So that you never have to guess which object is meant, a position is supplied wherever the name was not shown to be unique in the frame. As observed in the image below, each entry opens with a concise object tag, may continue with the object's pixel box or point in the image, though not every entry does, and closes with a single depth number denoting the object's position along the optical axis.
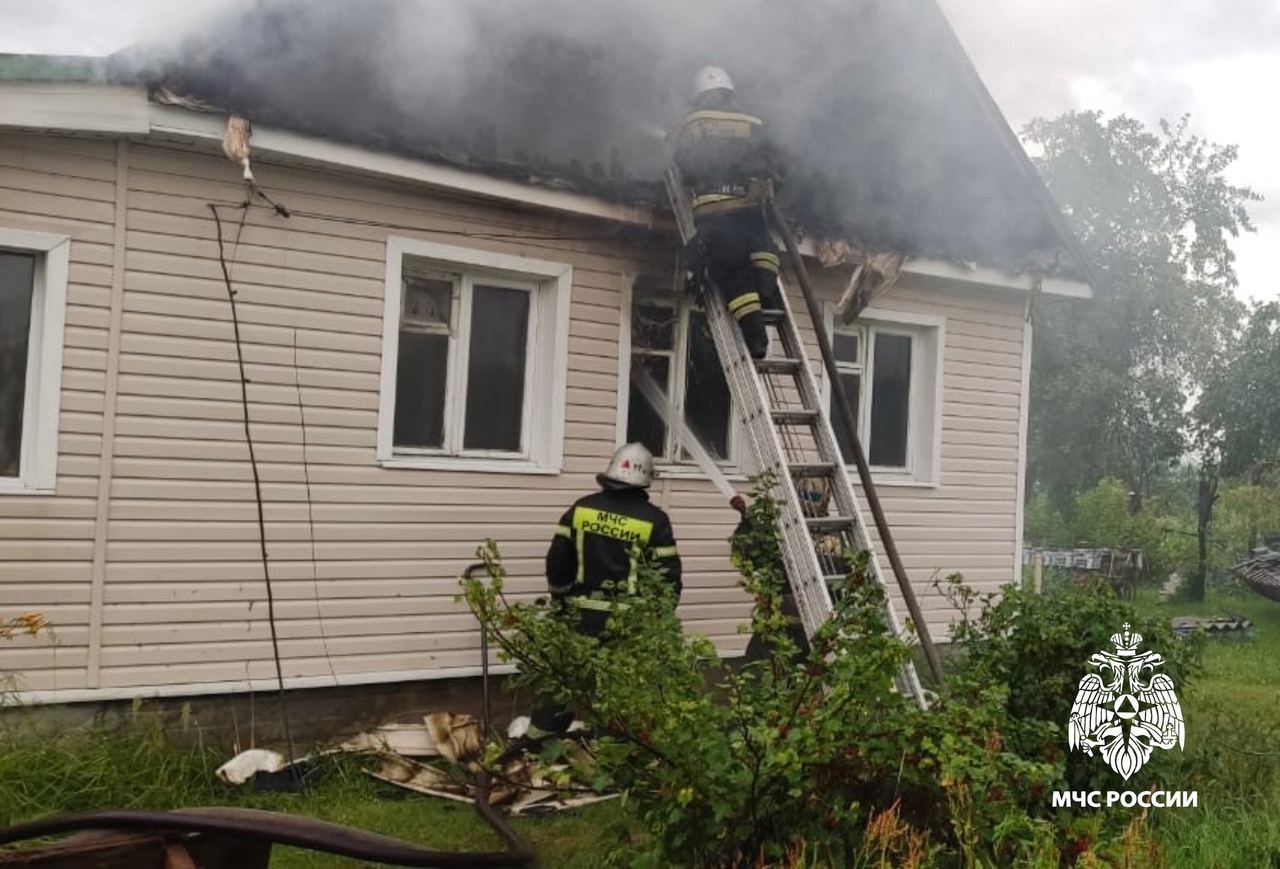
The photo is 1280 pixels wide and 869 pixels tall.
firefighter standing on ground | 6.13
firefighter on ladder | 6.39
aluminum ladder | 5.82
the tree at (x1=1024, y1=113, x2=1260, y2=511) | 26.42
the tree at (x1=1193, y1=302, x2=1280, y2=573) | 20.73
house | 5.50
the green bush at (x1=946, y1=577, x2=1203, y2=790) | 4.99
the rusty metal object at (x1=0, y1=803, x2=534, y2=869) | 1.54
